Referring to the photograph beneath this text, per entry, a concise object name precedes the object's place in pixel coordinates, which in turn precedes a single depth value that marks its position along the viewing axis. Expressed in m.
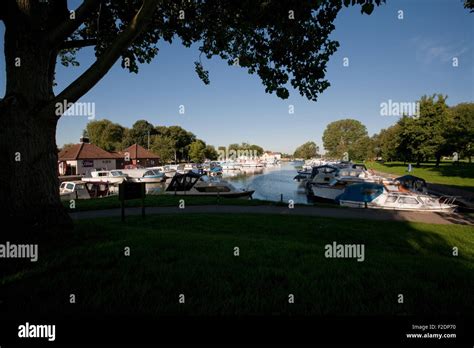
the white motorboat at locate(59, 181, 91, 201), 20.60
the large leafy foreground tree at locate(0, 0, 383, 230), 4.54
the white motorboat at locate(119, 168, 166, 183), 39.81
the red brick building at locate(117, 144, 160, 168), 59.84
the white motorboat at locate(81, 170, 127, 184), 35.23
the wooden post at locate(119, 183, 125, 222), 9.52
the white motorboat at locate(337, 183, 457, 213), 15.23
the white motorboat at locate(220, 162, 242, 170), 84.90
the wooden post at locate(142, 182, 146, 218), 9.99
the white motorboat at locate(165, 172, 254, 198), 22.50
